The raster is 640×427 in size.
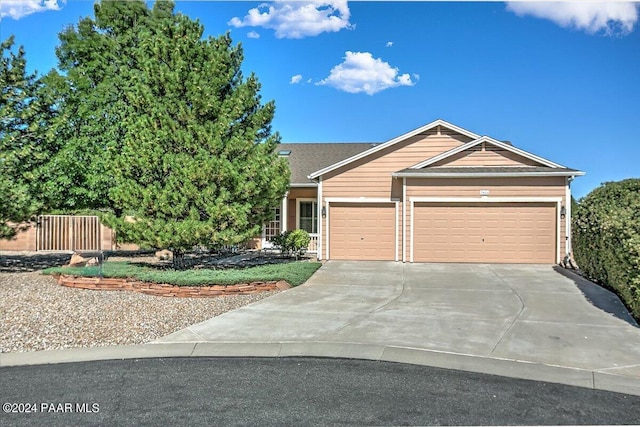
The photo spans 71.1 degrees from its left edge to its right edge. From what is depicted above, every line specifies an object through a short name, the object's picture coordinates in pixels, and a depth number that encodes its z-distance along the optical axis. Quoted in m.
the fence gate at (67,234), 19.34
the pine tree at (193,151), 10.77
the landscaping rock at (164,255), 15.11
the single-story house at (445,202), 13.98
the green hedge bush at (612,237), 7.20
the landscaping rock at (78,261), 11.31
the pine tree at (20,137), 10.98
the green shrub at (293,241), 15.98
